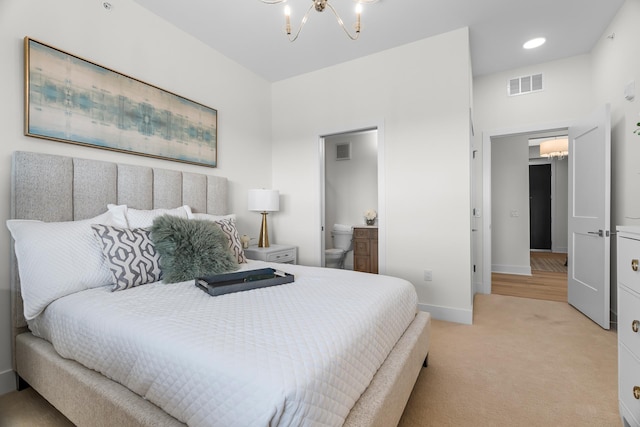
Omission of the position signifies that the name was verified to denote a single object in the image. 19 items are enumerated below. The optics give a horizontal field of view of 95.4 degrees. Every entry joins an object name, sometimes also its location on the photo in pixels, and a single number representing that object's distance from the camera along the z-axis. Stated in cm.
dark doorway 720
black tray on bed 155
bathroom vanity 440
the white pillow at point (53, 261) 151
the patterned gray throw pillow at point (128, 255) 164
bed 85
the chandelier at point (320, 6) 170
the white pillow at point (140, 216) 205
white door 264
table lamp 327
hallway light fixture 491
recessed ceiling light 298
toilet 483
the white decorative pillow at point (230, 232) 234
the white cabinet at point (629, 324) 125
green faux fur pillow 179
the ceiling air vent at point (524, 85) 349
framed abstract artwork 185
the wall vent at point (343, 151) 537
